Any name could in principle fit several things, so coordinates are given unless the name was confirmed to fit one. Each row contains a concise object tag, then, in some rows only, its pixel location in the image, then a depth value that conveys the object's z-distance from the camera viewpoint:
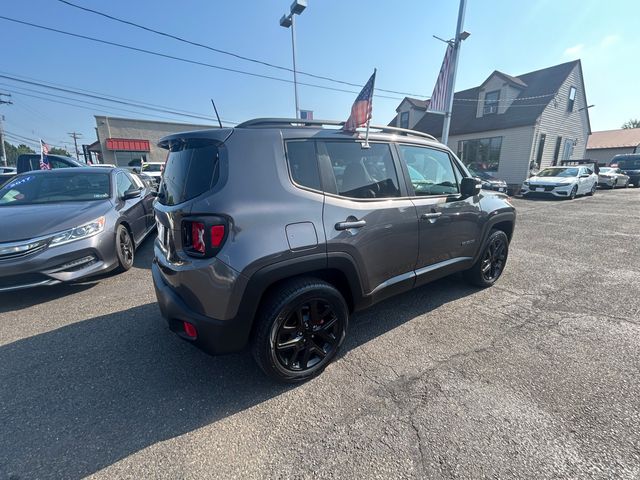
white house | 17.34
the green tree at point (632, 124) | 63.16
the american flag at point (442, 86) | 10.30
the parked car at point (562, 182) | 13.14
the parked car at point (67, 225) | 3.24
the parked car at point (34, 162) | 11.33
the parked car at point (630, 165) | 19.22
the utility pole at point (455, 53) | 10.18
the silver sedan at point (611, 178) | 17.78
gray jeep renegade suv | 1.93
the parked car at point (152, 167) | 21.12
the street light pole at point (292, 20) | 11.22
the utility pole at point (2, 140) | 32.25
